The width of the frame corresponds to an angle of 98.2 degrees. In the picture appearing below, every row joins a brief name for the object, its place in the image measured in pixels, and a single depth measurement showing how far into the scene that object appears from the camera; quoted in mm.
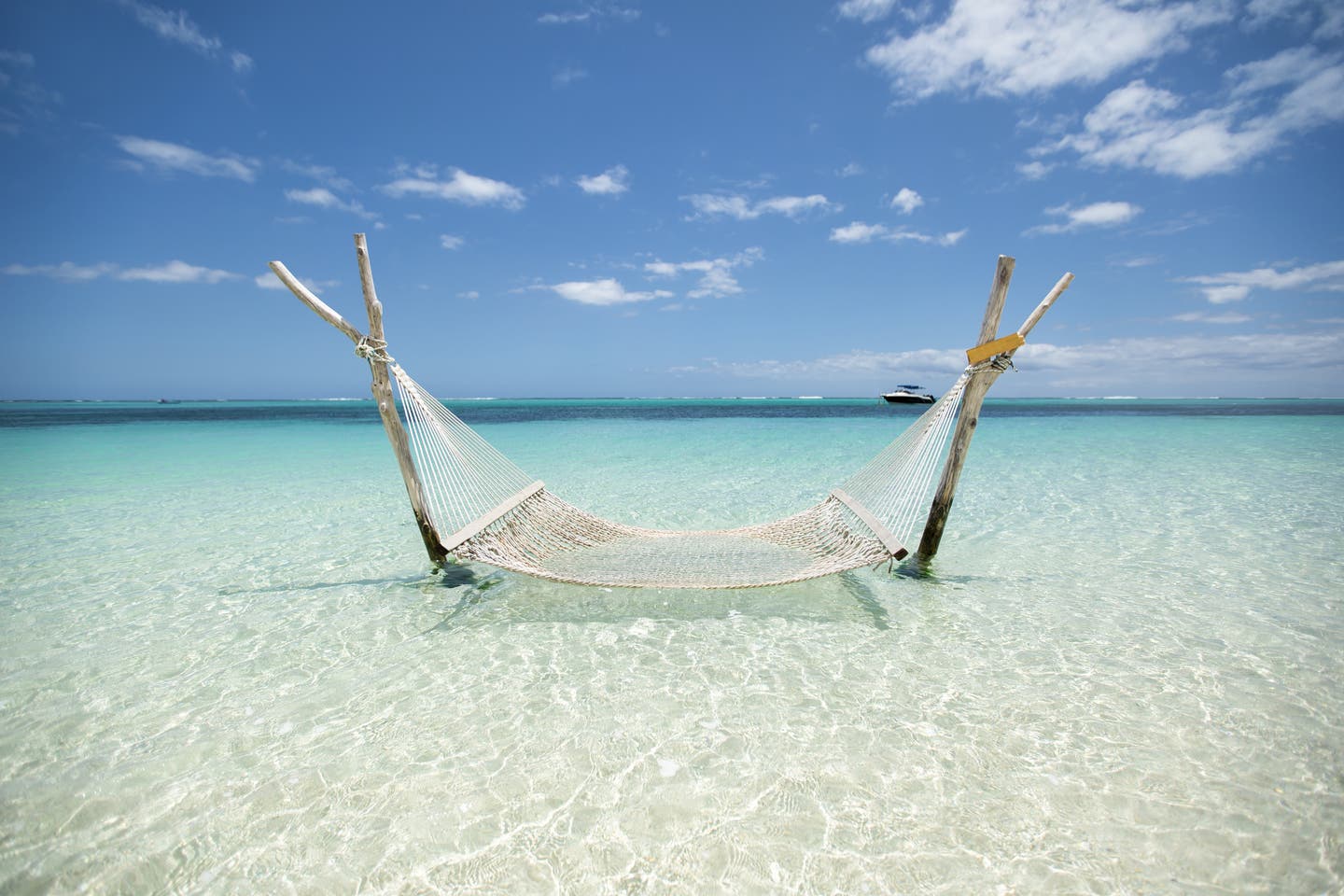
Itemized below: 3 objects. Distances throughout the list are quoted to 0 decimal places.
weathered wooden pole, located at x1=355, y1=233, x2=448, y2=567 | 3996
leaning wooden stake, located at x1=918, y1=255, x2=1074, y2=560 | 4070
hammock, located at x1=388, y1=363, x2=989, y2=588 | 3895
